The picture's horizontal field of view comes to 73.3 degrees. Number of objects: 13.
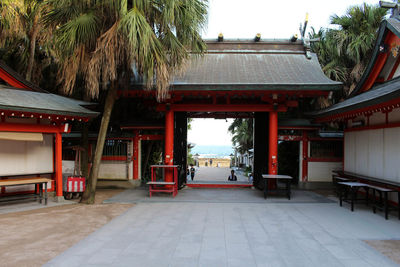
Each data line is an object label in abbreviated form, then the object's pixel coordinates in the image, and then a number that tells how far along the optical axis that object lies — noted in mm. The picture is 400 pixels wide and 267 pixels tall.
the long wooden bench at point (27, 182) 7238
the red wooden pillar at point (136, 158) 11032
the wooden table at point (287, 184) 8570
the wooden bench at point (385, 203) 6449
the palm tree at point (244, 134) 23369
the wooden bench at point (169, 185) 8867
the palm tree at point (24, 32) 8711
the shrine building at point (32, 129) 7328
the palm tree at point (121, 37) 6977
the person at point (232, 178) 13864
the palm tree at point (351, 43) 11609
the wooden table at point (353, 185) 7122
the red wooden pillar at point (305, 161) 10914
